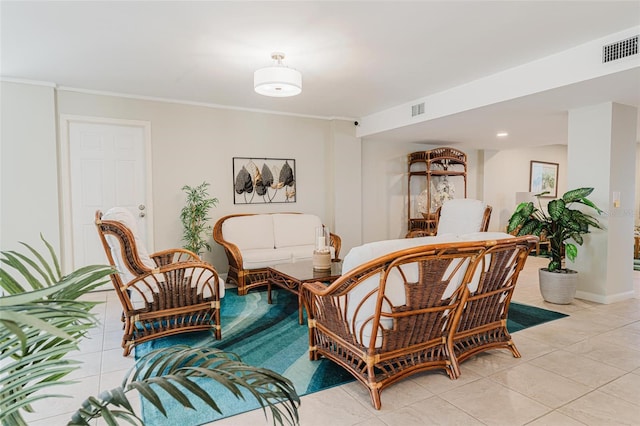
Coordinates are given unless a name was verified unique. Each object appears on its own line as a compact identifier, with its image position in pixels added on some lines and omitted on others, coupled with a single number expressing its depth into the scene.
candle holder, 3.54
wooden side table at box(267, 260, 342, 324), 3.26
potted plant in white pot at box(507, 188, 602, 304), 3.85
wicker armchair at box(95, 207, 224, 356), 2.78
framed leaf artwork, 5.49
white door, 4.57
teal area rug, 2.09
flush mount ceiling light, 3.17
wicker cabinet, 6.80
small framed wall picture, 8.72
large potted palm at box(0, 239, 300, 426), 0.63
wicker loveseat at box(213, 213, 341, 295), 4.63
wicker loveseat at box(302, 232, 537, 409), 2.00
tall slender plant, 4.93
